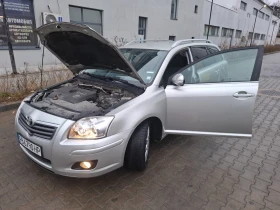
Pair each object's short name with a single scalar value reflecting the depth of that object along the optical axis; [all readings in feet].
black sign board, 26.37
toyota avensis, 6.50
